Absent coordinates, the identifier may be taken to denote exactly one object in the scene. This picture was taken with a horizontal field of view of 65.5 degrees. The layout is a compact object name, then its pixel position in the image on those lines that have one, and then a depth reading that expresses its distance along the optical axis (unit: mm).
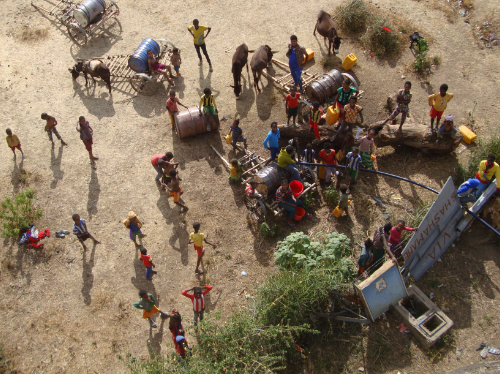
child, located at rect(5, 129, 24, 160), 10633
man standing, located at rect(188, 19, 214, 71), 12500
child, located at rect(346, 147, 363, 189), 9151
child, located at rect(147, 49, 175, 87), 12461
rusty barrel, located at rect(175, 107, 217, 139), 10922
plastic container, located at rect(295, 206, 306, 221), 9203
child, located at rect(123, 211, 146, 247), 8453
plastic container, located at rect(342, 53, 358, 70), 12586
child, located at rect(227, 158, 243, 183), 9727
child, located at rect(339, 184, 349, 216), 8700
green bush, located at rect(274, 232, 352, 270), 7656
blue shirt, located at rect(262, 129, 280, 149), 9672
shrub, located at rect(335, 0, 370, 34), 13977
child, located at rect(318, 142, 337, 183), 9535
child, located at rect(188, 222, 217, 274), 8105
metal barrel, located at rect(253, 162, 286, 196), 9203
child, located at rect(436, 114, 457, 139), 9633
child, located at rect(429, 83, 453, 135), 9753
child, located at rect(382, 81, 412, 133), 10158
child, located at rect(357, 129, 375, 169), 9398
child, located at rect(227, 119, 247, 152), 10279
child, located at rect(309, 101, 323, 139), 9961
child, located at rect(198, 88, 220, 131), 10820
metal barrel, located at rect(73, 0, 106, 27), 13958
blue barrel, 12594
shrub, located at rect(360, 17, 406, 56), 13227
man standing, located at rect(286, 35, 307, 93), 11305
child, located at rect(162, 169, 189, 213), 9094
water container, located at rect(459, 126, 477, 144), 10438
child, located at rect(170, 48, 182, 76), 12578
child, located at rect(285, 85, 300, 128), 10500
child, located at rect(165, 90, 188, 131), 10836
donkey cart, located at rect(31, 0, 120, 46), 14031
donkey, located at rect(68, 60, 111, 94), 12246
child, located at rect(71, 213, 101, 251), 8398
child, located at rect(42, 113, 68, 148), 10743
